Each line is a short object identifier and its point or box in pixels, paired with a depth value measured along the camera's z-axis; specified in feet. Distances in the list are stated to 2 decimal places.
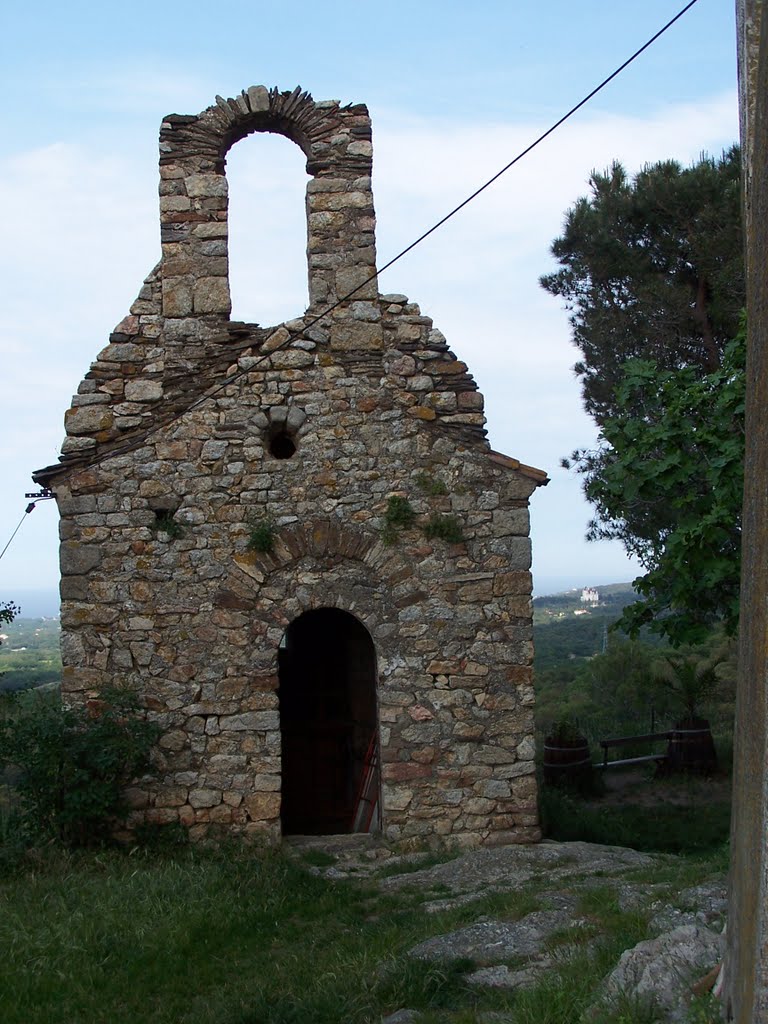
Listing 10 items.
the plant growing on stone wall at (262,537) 26.71
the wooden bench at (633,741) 41.78
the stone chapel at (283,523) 26.73
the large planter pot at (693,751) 41.11
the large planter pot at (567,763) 38.29
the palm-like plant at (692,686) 44.37
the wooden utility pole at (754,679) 9.09
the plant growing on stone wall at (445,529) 27.37
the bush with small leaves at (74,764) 24.67
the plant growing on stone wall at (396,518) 27.27
